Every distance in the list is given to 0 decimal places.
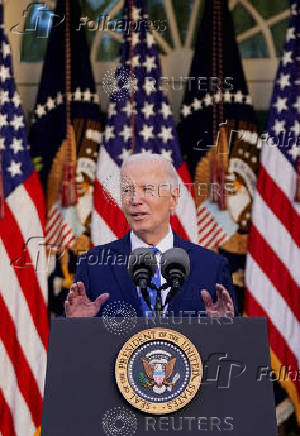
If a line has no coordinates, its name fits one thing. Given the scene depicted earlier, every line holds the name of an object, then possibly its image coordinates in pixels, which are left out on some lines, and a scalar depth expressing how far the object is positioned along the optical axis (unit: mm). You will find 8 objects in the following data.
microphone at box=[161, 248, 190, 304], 5582
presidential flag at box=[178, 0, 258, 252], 11789
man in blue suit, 6992
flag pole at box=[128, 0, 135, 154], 11758
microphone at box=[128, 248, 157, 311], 5559
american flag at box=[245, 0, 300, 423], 11383
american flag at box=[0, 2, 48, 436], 11133
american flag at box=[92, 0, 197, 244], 11648
